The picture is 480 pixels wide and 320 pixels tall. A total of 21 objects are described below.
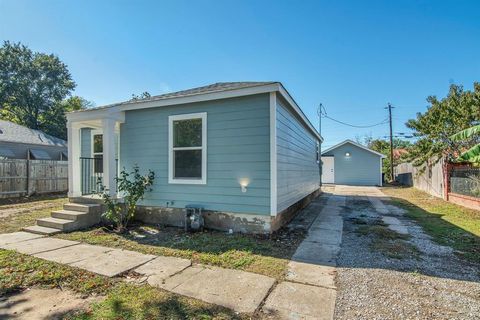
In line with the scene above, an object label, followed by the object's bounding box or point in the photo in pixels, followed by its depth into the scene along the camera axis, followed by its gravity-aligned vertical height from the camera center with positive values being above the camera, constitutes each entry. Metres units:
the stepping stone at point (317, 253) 3.99 -1.53
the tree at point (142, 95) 25.14 +7.36
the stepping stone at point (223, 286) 2.73 -1.48
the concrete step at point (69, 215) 5.98 -1.17
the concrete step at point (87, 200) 6.54 -0.88
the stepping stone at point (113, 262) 3.56 -1.48
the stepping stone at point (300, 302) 2.48 -1.49
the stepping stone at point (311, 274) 3.22 -1.51
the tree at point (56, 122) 28.59 +5.18
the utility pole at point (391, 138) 23.70 +2.51
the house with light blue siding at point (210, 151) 5.33 +0.36
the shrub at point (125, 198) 5.95 -0.78
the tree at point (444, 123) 10.47 +1.98
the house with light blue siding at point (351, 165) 22.03 +0.01
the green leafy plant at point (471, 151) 6.55 +0.35
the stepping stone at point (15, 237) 4.94 -1.46
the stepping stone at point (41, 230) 5.50 -1.42
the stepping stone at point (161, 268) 3.32 -1.49
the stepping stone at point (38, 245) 4.45 -1.47
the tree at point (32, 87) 26.59 +8.93
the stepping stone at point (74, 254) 3.98 -1.48
